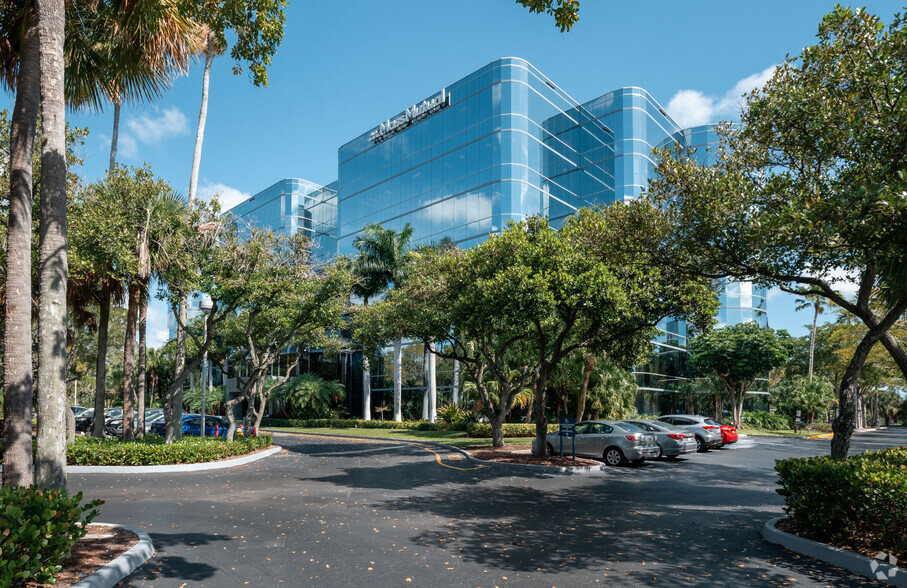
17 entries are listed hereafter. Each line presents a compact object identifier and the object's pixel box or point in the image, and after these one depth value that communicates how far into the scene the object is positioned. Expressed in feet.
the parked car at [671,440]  68.08
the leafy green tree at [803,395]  140.87
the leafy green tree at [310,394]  133.28
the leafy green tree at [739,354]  124.36
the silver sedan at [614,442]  60.60
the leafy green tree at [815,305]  129.88
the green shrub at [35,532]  17.24
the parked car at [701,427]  82.58
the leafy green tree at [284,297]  61.21
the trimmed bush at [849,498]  22.93
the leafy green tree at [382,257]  121.29
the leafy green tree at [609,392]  100.73
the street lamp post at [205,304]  61.87
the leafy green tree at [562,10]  23.04
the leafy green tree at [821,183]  27.25
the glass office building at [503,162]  122.31
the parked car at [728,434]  91.09
